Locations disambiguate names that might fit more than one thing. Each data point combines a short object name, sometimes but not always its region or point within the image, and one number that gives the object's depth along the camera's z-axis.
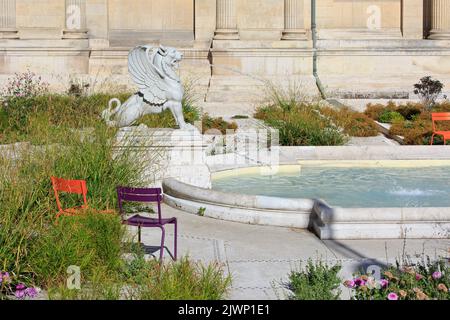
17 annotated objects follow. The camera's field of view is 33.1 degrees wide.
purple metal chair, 8.33
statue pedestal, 12.38
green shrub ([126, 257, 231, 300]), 6.53
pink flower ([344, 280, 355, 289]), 6.70
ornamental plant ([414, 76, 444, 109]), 23.77
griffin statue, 12.87
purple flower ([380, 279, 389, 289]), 6.66
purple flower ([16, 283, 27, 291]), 6.98
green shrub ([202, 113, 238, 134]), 20.27
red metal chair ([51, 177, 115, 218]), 8.71
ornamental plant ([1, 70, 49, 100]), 19.72
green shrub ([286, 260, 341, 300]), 6.88
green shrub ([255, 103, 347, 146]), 17.52
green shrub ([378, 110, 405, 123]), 22.42
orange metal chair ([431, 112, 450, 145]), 17.52
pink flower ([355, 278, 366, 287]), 6.71
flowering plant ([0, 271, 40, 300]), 6.94
